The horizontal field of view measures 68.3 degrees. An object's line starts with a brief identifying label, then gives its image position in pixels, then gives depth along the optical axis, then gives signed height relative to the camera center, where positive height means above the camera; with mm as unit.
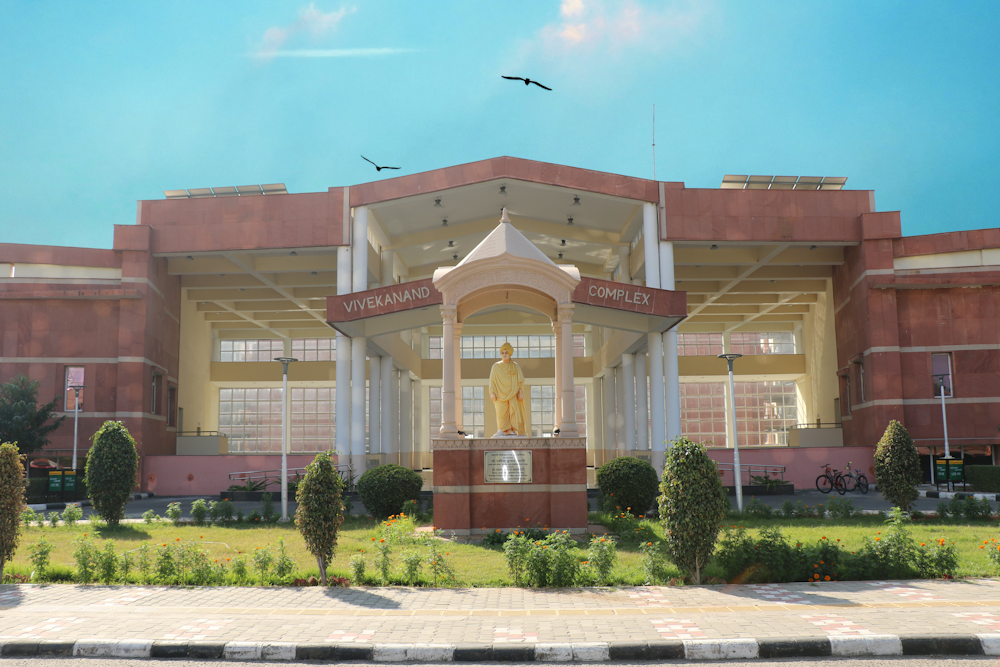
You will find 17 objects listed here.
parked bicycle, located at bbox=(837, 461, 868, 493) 26094 -2345
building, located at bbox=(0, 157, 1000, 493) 25797 +5361
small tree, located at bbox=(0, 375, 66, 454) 23812 +313
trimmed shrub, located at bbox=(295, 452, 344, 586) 9977 -1201
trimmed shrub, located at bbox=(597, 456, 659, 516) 16938 -1569
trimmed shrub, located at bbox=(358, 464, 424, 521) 17297 -1622
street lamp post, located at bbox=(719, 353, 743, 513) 18094 -1389
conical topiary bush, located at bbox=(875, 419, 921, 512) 15625 -1142
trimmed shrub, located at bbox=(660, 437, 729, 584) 9453 -1178
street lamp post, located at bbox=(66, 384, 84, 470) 24891 +661
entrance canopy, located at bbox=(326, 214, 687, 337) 21828 +3393
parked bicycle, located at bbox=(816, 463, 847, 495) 26000 -2369
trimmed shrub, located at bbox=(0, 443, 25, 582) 10484 -1054
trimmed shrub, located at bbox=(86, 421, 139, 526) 16391 -1049
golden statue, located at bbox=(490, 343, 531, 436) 15898 +471
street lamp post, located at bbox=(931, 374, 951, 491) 22703 -155
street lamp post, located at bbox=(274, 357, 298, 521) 17672 -938
